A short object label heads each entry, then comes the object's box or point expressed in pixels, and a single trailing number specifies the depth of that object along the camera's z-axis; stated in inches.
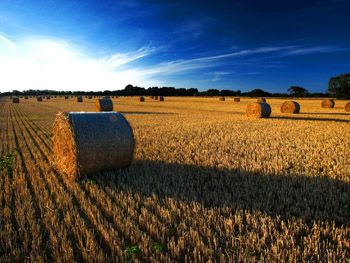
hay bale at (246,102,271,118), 743.7
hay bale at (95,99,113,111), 973.8
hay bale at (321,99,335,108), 1189.5
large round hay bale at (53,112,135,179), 232.5
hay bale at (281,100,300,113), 907.7
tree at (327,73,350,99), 2733.8
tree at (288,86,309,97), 3368.1
